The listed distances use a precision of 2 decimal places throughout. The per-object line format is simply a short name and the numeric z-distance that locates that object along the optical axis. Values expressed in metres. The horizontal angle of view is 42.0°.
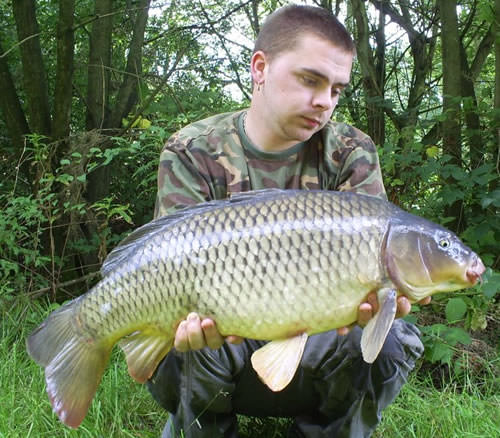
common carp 1.19
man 1.42
